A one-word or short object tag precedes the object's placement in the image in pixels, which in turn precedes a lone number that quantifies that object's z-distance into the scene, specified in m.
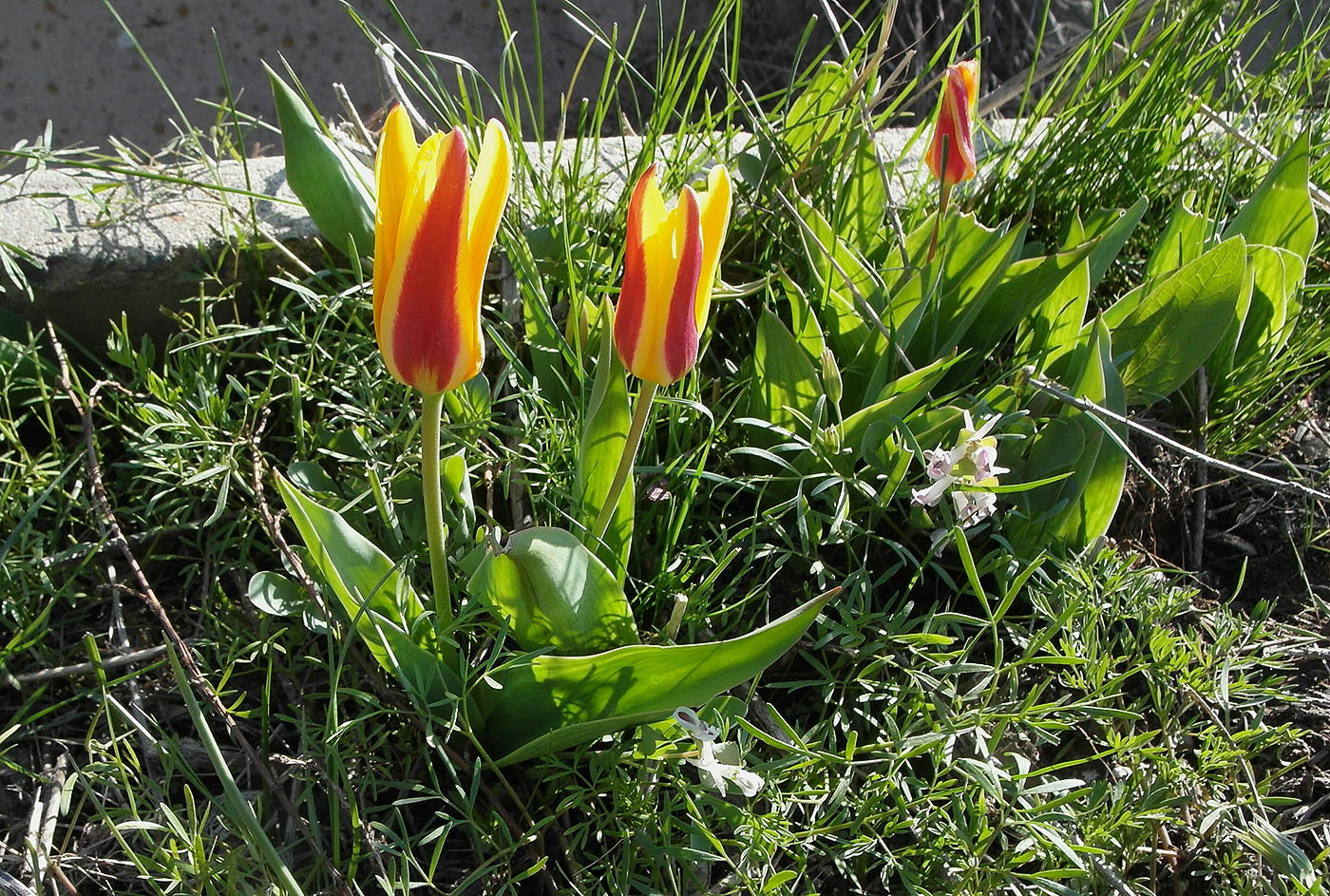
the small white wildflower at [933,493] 0.46
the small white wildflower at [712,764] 0.42
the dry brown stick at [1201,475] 0.56
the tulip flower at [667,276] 0.37
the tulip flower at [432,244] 0.35
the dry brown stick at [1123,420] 0.47
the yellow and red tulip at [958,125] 0.49
